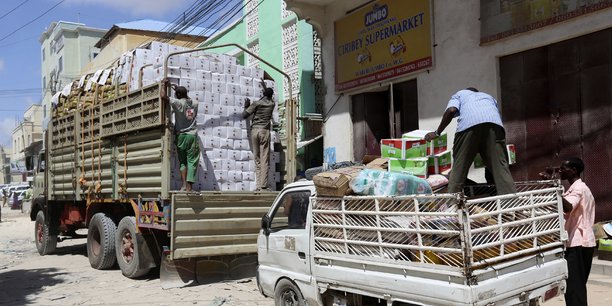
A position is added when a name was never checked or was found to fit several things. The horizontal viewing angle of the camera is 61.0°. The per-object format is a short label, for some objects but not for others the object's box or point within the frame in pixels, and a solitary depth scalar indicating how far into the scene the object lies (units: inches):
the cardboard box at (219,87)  312.4
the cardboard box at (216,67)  313.3
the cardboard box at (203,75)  306.3
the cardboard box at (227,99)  314.0
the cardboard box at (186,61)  301.1
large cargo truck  281.0
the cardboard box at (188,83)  297.7
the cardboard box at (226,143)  313.9
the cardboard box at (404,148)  217.0
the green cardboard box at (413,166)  210.8
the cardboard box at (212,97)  306.8
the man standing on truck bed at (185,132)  284.8
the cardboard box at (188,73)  300.0
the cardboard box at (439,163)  215.0
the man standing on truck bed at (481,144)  183.5
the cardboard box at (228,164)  314.2
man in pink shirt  177.3
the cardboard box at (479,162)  205.7
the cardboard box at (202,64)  307.1
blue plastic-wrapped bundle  172.9
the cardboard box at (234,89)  319.1
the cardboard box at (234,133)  317.1
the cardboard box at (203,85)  304.5
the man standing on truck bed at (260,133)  319.0
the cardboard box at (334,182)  177.8
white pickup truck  140.6
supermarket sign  409.4
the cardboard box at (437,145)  217.2
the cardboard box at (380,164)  213.4
